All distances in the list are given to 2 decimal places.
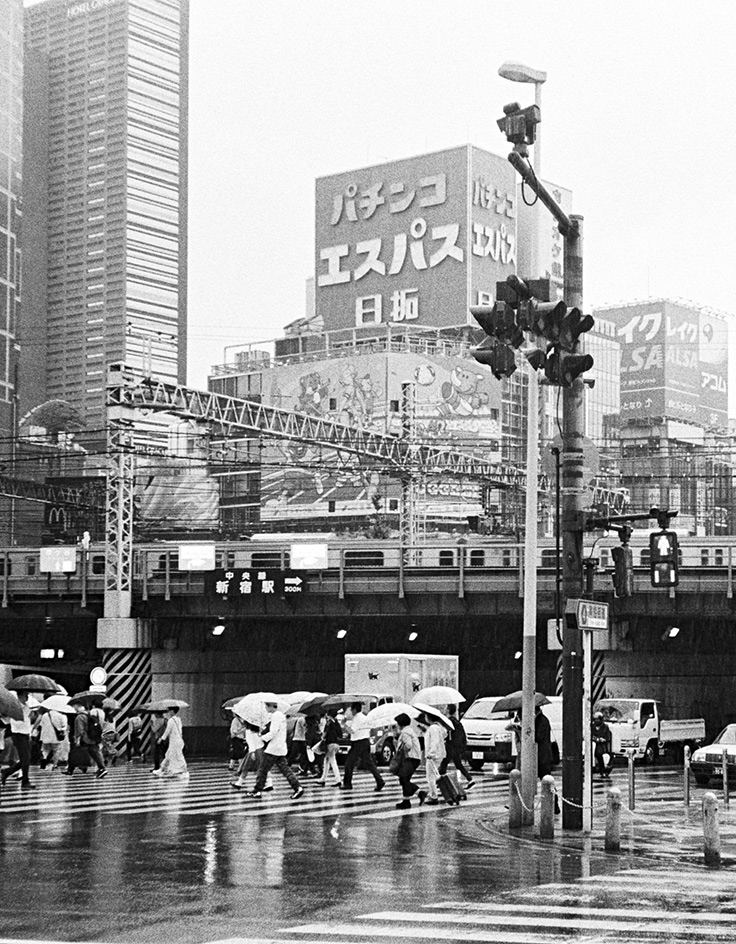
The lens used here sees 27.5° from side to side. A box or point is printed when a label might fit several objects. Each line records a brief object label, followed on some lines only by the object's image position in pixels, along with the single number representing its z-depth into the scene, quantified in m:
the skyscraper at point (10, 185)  146.34
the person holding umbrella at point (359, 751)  28.52
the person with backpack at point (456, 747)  26.31
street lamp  20.73
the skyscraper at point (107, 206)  186.12
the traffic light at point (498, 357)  18.84
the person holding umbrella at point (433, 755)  24.98
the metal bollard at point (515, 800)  19.89
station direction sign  45.47
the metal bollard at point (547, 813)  18.81
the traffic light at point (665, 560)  19.61
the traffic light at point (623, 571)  20.50
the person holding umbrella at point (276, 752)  25.56
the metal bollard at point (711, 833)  16.41
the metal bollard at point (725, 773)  24.84
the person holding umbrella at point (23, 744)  27.73
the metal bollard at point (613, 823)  17.59
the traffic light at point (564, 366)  18.41
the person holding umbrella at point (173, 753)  32.16
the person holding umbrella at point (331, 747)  30.39
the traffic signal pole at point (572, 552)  19.67
